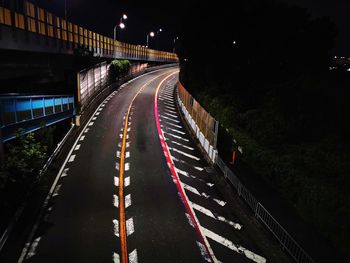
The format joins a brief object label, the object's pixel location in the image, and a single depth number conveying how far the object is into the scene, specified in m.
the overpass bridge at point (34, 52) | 16.42
